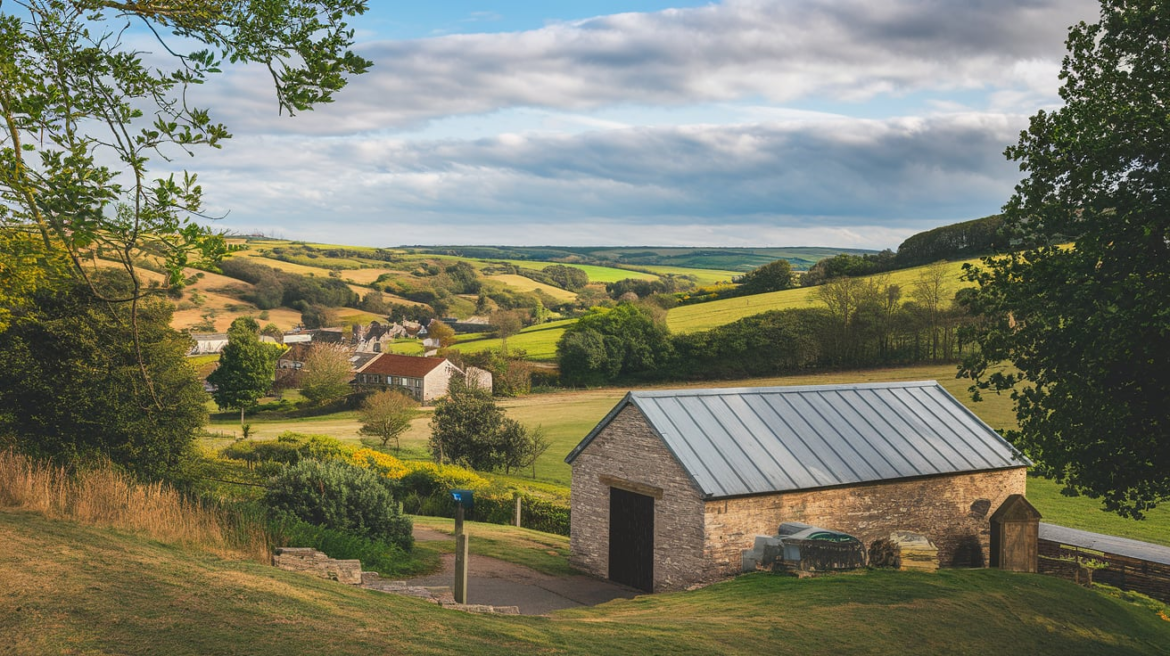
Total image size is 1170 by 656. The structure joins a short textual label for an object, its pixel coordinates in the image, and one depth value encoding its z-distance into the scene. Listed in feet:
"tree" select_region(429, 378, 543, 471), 146.92
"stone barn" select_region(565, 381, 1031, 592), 64.03
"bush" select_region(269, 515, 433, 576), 54.76
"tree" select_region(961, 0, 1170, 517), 52.01
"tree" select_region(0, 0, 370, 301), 29.17
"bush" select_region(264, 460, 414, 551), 64.03
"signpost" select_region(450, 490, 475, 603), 48.32
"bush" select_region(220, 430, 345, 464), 131.64
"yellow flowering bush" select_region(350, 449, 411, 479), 116.06
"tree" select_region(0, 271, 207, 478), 79.25
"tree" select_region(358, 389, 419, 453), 170.79
